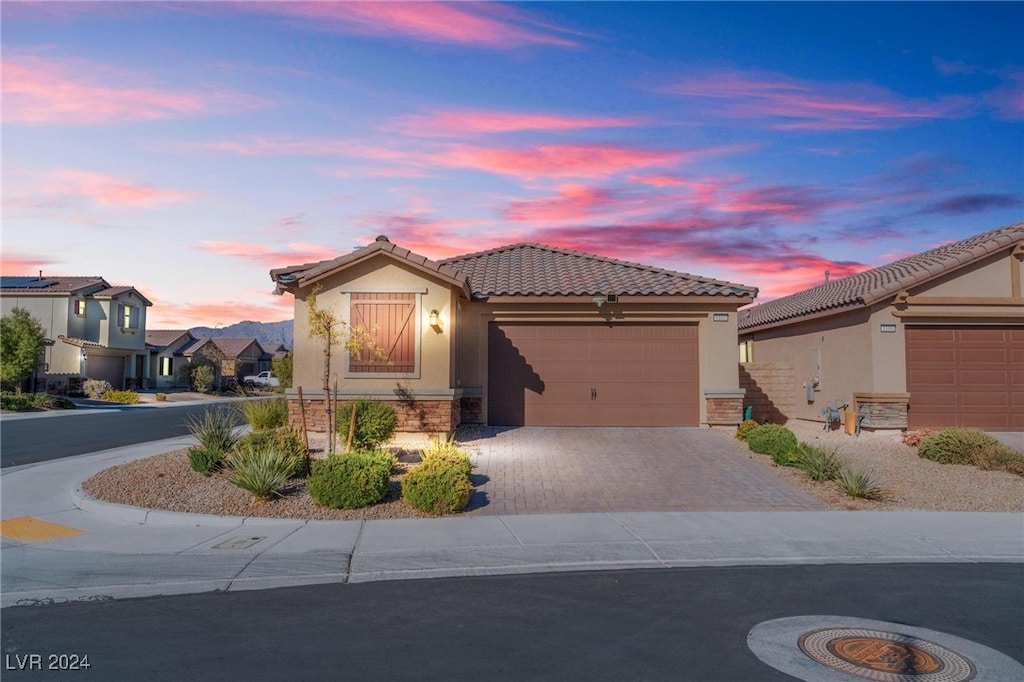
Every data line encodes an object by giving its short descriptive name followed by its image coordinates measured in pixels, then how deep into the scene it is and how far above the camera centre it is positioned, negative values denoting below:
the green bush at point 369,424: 13.95 -0.92
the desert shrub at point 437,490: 10.67 -1.66
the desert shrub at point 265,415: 15.12 -0.83
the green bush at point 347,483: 10.84 -1.60
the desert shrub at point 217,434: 13.38 -1.11
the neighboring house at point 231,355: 61.97 +1.78
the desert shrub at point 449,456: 11.37 -1.27
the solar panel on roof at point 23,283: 47.19 +5.91
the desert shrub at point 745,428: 16.23 -1.13
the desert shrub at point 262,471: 11.02 -1.47
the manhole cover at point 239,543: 9.12 -2.12
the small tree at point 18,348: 35.94 +1.23
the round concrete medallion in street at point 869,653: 5.38 -2.14
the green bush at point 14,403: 32.31 -1.32
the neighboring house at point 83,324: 45.97 +3.27
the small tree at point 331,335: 13.27 +0.81
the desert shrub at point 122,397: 40.81 -1.32
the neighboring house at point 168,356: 57.88 +1.50
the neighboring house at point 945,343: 18.06 +0.91
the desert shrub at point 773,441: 14.24 -1.25
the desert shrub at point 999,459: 14.13 -1.55
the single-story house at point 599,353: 18.02 +0.59
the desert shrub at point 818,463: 12.96 -1.52
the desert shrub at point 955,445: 14.87 -1.36
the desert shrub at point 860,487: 12.01 -1.77
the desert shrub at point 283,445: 12.10 -1.18
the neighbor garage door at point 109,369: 48.25 +0.31
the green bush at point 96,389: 43.06 -0.91
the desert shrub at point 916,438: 16.75 -1.35
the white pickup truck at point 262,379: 60.12 -0.40
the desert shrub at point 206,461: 12.60 -1.48
